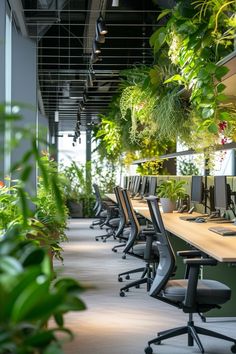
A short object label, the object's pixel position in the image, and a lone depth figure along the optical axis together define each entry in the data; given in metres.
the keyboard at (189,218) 7.29
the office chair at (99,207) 14.40
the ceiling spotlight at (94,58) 10.28
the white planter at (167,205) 8.76
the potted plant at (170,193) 8.79
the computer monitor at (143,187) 12.28
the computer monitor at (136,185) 13.24
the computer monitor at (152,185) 11.00
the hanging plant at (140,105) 8.23
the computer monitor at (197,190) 7.88
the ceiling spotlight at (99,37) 8.88
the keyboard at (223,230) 5.42
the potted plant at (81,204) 20.56
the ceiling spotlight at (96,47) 9.73
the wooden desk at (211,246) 4.28
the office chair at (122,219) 8.36
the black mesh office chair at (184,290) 4.34
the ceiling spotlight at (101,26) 8.63
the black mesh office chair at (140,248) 6.53
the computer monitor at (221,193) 6.55
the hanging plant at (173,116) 7.50
